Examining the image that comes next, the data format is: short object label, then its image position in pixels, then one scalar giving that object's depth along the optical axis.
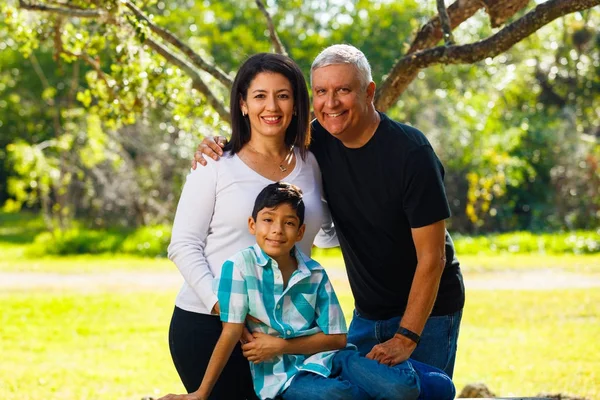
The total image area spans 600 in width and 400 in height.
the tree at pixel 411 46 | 4.56
